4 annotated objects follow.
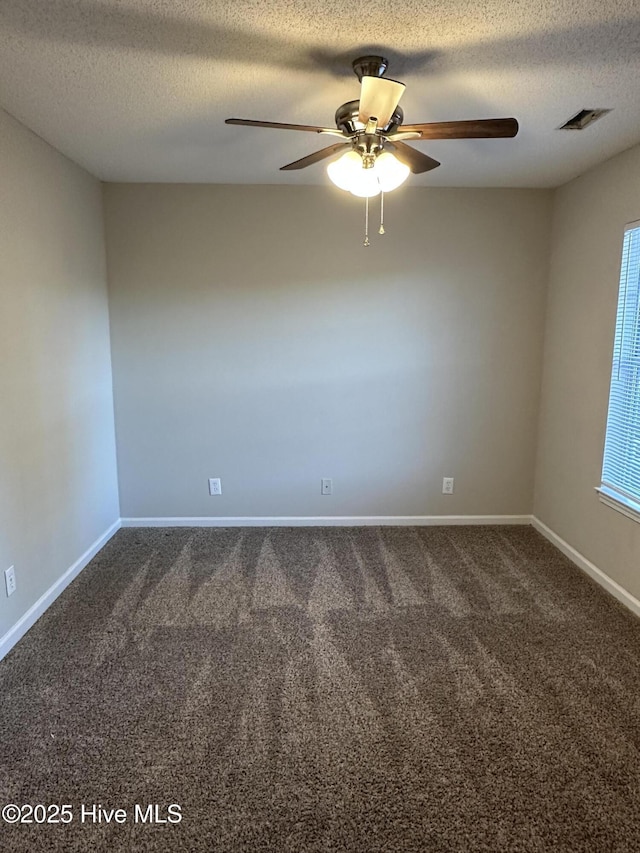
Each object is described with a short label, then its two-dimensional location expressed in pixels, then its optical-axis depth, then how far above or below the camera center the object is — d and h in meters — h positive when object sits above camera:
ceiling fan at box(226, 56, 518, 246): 1.68 +0.77
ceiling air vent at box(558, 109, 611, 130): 2.26 +1.05
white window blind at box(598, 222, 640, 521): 2.70 -0.28
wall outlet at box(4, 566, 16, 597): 2.35 -1.10
